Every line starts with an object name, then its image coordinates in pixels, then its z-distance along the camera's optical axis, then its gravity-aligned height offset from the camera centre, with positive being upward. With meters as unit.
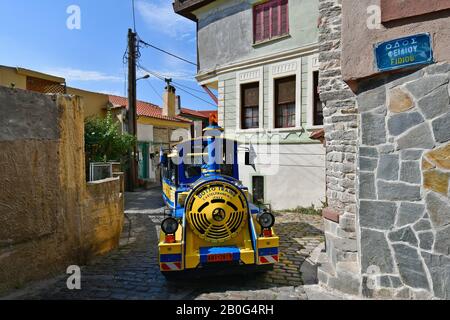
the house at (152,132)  19.09 +1.67
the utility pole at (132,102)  16.03 +2.86
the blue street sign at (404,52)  3.59 +1.24
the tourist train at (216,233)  4.56 -1.21
